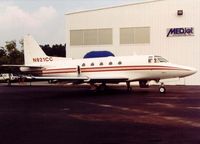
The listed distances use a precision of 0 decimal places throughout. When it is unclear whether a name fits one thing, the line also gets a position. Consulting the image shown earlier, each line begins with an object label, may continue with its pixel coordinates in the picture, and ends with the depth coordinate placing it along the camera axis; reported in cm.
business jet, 2961
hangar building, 4731
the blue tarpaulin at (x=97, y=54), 4907
